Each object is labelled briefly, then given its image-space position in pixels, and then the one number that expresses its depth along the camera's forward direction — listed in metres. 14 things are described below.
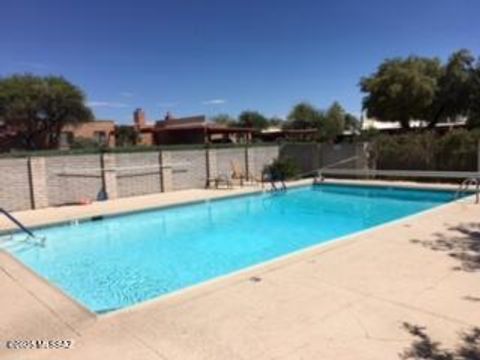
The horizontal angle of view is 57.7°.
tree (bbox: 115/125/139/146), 33.06
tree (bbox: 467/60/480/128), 27.97
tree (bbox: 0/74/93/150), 28.12
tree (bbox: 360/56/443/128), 28.25
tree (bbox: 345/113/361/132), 47.48
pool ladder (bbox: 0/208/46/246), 9.13
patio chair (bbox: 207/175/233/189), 16.55
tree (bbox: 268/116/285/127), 63.74
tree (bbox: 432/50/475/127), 28.27
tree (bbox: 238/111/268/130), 58.26
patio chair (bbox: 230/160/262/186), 17.58
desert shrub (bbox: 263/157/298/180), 18.20
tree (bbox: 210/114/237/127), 66.78
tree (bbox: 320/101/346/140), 37.66
